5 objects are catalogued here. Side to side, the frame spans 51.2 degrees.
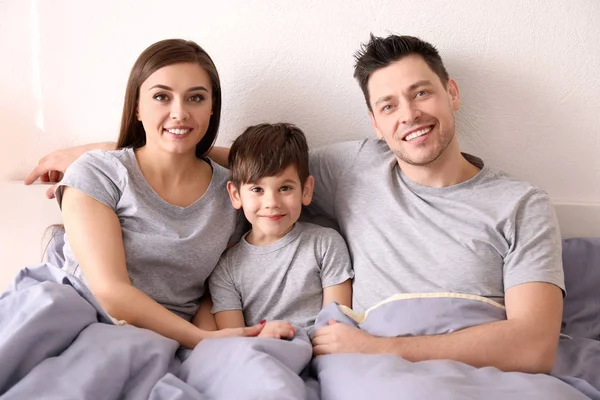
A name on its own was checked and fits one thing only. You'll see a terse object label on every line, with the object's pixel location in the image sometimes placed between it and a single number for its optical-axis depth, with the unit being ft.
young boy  4.75
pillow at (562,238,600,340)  4.81
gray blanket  3.33
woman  4.46
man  4.09
